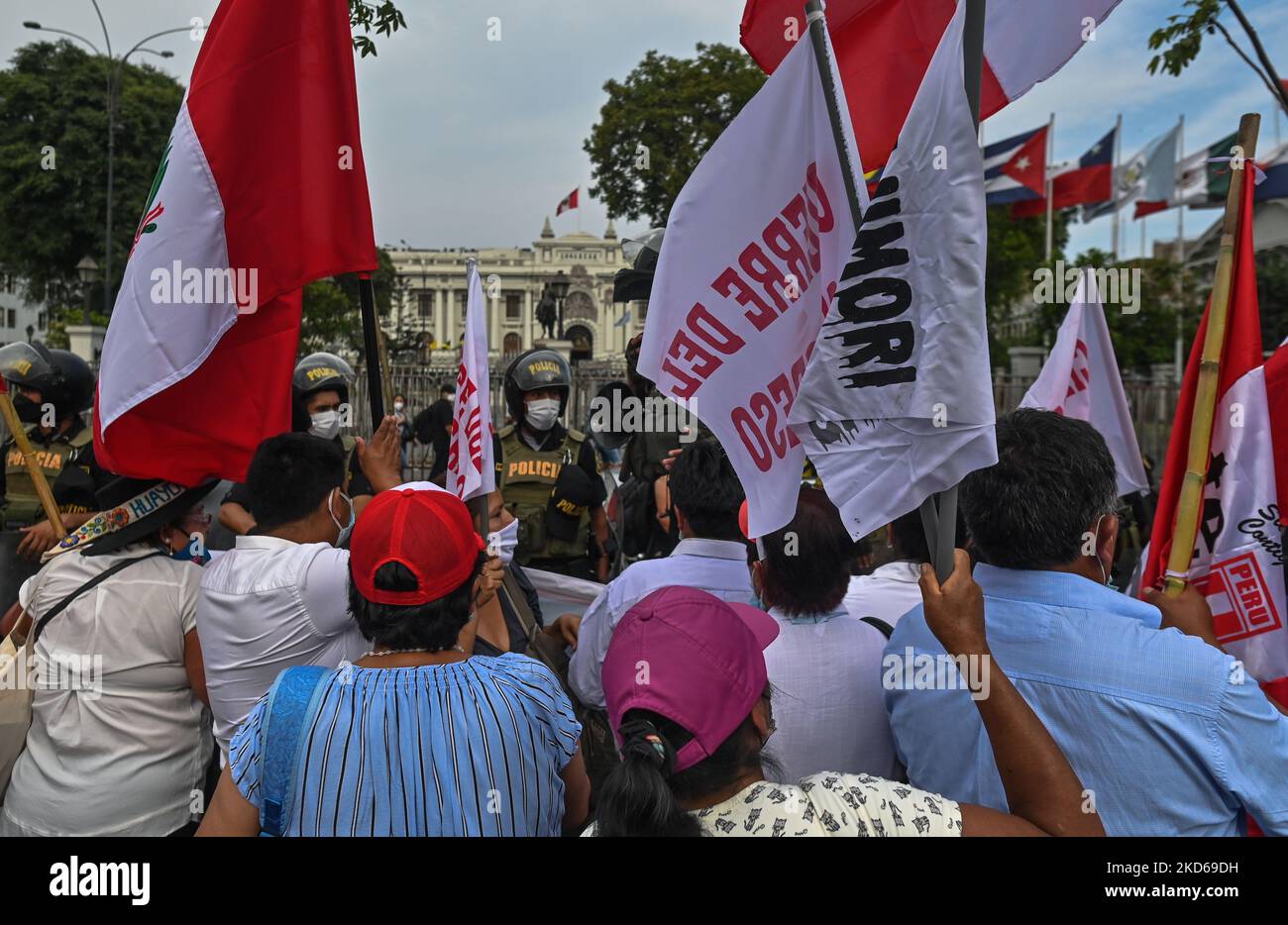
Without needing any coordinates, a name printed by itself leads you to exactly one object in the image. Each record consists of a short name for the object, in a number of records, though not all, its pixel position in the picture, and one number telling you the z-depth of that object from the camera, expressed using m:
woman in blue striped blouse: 1.88
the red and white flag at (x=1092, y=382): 4.05
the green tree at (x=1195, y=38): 6.33
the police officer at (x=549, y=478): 5.54
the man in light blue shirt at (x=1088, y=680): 1.79
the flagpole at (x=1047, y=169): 22.19
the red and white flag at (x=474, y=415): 3.08
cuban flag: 21.48
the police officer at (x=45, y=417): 5.81
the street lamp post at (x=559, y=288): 37.04
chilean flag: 23.72
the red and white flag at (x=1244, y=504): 2.70
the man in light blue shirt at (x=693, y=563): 3.01
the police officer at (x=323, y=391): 5.07
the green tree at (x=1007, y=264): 27.53
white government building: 69.12
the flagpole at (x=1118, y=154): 23.11
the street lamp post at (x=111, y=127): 17.81
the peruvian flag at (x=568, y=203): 28.02
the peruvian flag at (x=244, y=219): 2.97
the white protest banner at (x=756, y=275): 2.25
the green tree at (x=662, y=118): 25.78
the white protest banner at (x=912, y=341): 1.77
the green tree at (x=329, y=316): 26.41
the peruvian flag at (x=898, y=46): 2.89
